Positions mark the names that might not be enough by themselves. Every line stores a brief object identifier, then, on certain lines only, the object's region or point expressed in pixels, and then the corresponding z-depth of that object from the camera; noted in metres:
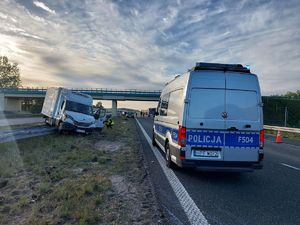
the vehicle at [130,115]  60.02
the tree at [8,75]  77.56
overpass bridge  54.33
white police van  5.22
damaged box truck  13.60
